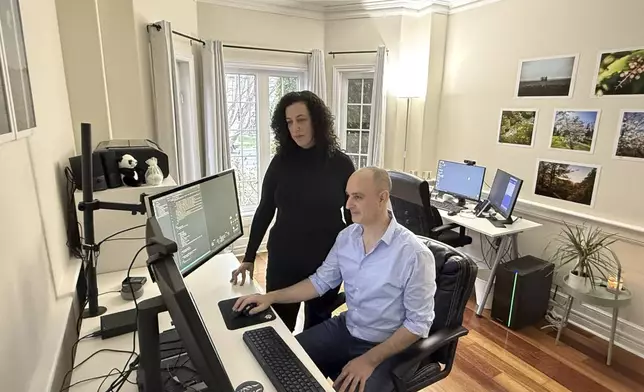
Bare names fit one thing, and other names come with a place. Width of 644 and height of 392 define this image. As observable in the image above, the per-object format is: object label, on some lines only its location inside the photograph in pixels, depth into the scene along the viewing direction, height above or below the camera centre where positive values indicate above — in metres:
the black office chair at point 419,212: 2.98 -0.77
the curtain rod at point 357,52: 4.02 +0.67
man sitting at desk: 1.38 -0.70
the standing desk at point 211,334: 1.12 -0.76
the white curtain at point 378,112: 3.93 +0.04
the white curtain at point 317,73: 4.00 +0.43
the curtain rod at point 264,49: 3.68 +0.64
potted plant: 2.60 -0.98
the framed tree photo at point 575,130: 2.78 -0.07
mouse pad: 1.37 -0.75
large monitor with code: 1.28 -0.39
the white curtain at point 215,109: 3.55 +0.03
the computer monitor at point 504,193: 2.96 -0.61
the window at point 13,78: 0.94 +0.08
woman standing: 1.72 -0.36
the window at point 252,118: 4.02 -0.05
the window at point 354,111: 4.27 +0.05
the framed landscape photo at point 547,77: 2.91 +0.34
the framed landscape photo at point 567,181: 2.83 -0.47
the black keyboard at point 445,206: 3.46 -0.82
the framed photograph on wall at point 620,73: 2.50 +0.32
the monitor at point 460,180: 3.51 -0.59
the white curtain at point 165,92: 2.65 +0.14
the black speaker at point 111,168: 1.84 -0.28
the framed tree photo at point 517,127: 3.21 -0.07
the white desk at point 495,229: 2.91 -0.85
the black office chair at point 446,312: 1.53 -0.79
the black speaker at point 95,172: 1.74 -0.29
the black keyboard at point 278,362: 1.08 -0.75
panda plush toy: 1.91 -0.30
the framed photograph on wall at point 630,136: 2.52 -0.10
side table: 2.45 -1.15
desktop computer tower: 2.81 -1.29
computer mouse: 1.41 -0.74
